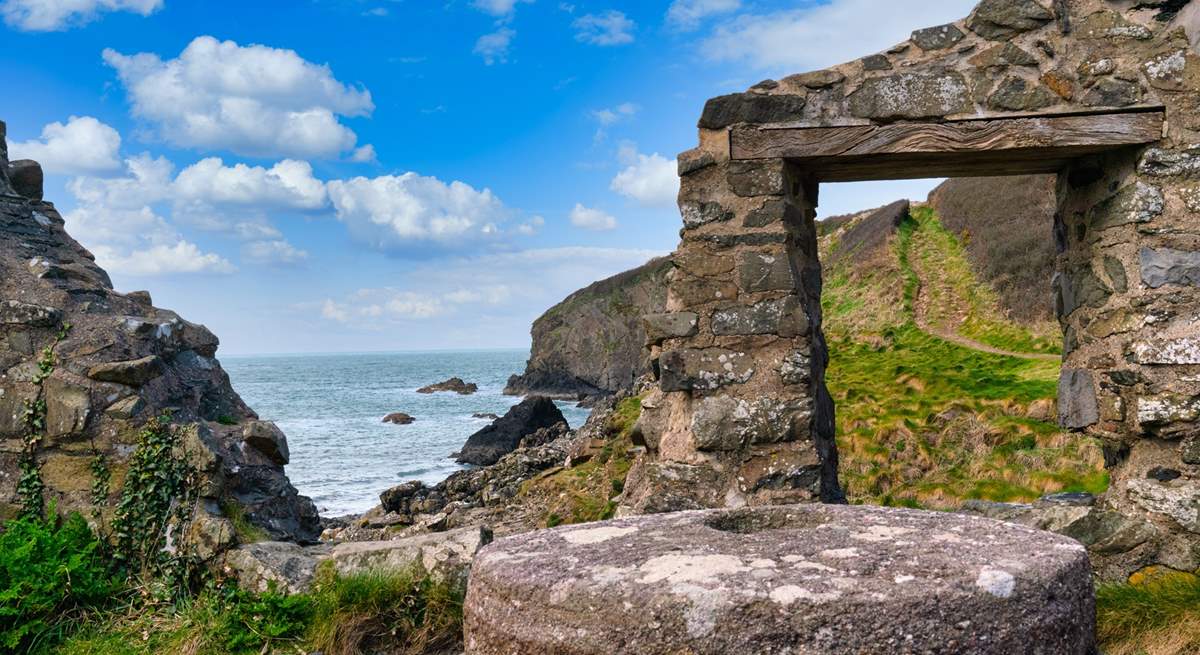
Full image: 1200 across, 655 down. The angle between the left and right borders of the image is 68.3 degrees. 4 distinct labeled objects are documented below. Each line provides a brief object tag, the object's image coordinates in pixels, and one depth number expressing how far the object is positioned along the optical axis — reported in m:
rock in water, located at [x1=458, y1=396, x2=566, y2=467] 26.64
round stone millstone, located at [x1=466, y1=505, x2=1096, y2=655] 2.31
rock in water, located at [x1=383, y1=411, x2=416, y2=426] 42.06
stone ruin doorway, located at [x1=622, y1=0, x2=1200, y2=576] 4.89
